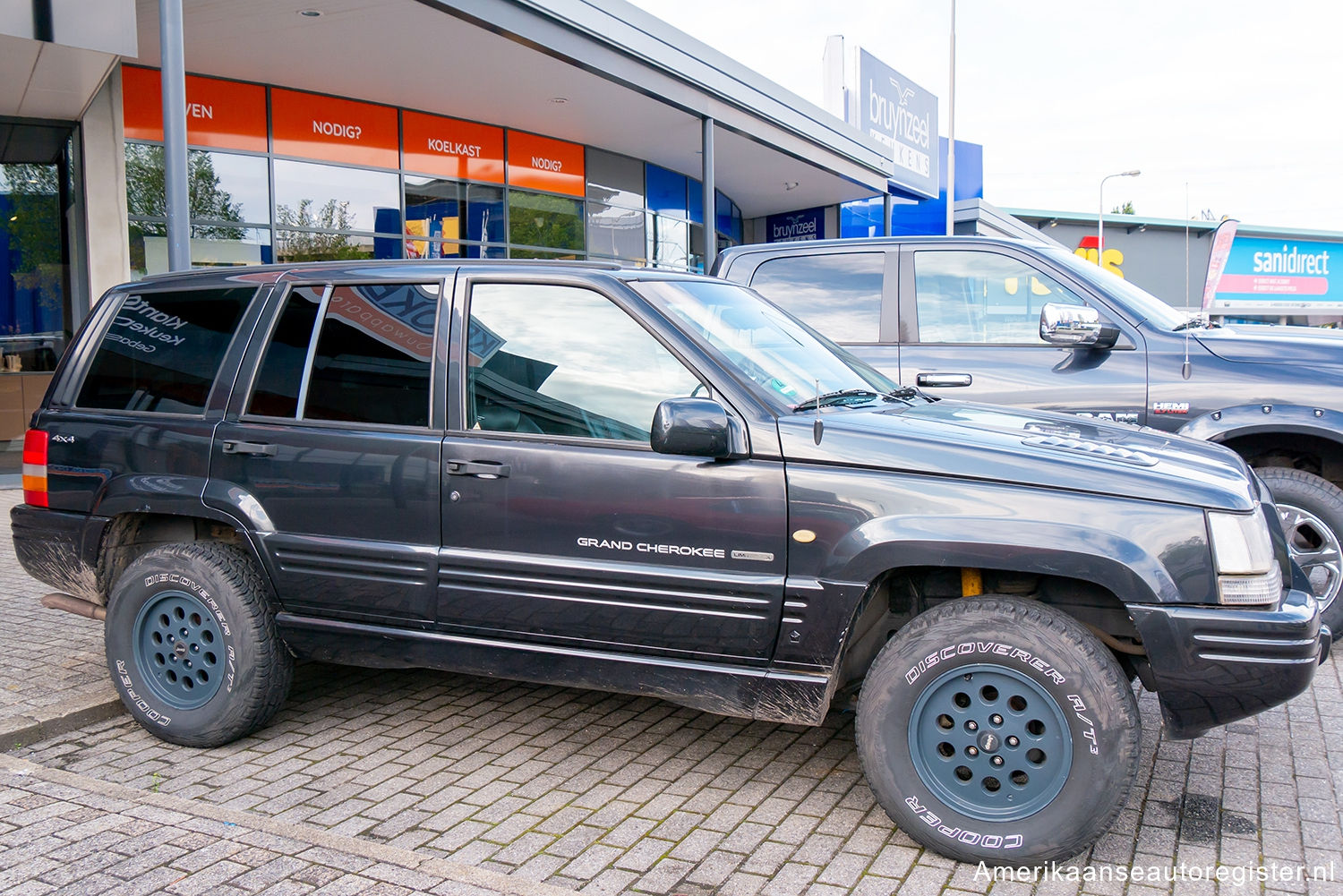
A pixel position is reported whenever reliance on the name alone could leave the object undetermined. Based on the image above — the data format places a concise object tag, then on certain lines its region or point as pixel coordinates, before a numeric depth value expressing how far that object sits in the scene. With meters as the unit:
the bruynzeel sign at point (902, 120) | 27.02
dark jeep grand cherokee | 2.99
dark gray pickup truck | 5.02
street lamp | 43.09
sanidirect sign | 50.34
